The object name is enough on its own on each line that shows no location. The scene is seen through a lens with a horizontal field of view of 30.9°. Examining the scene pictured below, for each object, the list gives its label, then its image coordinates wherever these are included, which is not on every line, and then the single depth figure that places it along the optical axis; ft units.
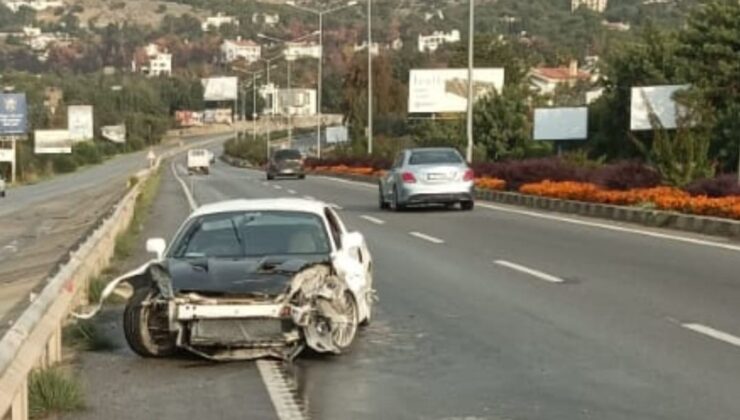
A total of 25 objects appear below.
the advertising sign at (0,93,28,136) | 300.81
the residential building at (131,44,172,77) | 581.12
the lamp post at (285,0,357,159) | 257.96
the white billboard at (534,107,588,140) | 220.64
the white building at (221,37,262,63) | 612.29
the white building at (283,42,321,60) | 515.21
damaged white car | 32.94
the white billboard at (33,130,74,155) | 350.64
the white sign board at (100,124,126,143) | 420.77
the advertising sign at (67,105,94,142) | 326.24
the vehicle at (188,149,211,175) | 286.87
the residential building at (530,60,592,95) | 405.59
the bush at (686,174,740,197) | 84.02
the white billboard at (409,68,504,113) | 261.03
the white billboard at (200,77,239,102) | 451.94
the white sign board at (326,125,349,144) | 349.04
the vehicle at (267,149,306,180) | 217.54
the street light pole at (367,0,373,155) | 216.47
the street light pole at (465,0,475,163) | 144.25
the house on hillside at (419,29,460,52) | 481.59
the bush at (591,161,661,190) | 98.73
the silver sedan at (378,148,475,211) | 101.45
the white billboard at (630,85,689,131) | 186.09
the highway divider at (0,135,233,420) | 23.67
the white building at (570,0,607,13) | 524.81
